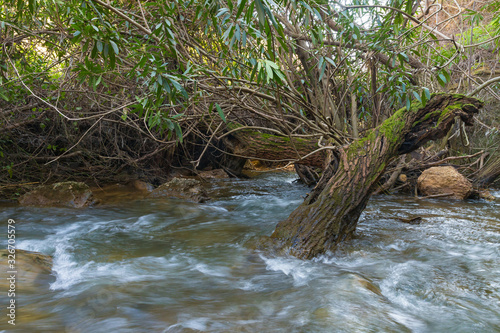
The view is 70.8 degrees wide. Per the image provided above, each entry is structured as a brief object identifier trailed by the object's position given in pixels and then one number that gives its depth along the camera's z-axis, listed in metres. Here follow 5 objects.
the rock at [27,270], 2.71
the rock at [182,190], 6.33
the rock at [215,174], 9.05
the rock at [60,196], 5.56
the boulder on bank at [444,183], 6.14
